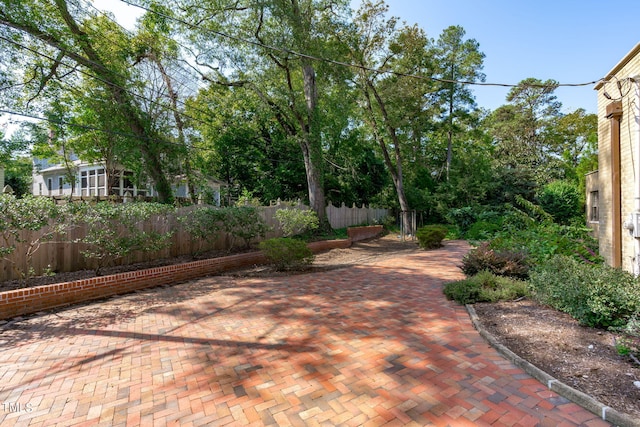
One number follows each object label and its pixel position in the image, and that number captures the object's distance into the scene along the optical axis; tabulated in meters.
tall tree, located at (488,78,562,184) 28.42
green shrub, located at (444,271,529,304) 5.21
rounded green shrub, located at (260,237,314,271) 8.00
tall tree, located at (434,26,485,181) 23.34
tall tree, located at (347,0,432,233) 15.24
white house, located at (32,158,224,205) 20.28
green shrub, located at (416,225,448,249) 12.41
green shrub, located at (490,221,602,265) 6.61
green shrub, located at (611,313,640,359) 3.04
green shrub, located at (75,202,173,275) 6.17
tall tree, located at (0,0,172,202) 7.61
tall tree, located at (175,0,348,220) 11.12
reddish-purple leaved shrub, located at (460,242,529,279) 6.33
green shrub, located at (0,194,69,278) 5.01
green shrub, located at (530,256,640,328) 3.70
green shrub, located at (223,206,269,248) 8.88
